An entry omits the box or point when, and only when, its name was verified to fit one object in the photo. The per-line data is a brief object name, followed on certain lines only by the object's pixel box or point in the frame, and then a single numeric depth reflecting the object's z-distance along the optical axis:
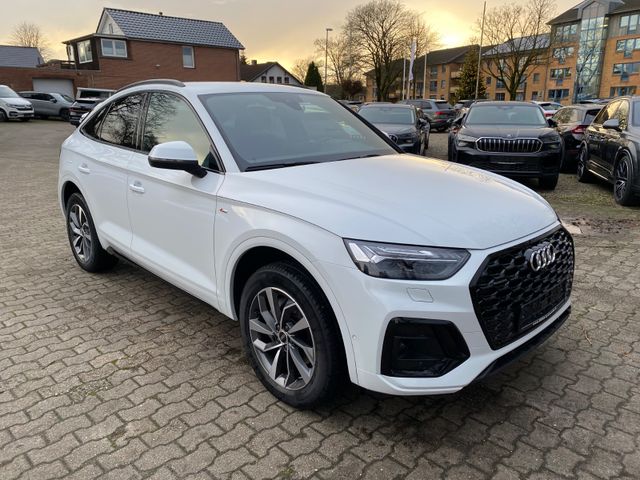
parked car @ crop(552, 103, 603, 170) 11.41
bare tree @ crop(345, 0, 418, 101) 56.61
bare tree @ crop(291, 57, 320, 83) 81.00
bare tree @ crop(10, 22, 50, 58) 79.81
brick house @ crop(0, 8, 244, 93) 40.06
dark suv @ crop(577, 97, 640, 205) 7.68
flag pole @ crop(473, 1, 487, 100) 49.74
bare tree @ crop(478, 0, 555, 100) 48.47
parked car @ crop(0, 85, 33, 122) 27.30
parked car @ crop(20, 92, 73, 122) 30.41
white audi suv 2.30
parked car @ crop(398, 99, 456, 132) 25.89
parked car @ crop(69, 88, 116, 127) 25.09
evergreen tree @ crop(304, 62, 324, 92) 72.19
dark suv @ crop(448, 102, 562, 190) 8.78
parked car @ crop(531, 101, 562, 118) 26.28
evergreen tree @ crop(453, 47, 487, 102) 66.69
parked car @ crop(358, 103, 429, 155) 11.38
